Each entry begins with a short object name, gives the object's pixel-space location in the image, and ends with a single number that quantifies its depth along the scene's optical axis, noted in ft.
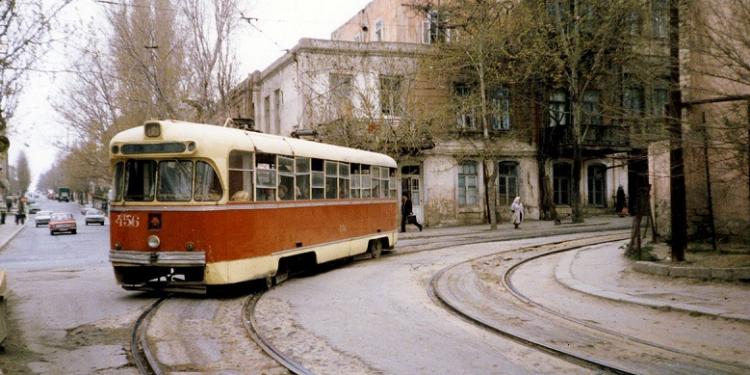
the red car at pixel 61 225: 136.77
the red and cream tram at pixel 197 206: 34.63
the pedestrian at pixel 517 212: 96.27
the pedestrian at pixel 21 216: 191.01
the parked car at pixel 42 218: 186.16
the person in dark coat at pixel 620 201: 114.01
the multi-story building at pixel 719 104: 30.94
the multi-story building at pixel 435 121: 94.02
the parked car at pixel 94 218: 185.78
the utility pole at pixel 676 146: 35.76
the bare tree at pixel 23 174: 517.55
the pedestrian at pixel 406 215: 91.46
